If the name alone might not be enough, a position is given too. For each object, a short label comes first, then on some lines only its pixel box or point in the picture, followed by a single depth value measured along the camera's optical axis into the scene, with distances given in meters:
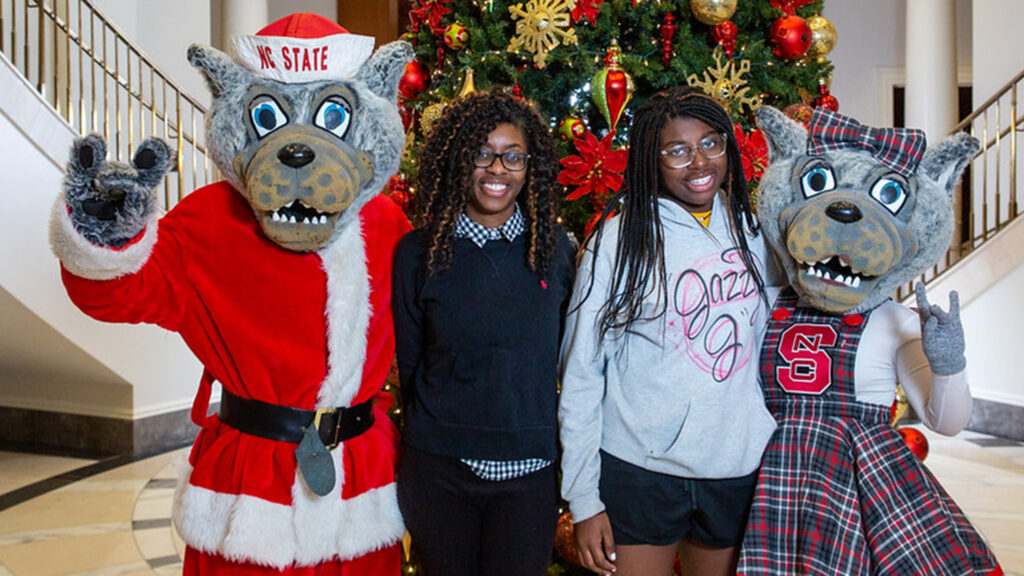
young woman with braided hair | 1.61
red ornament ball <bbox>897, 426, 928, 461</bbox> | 2.80
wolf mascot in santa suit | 1.63
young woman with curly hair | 1.63
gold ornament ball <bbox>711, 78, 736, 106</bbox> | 2.49
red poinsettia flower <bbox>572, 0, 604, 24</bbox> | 2.49
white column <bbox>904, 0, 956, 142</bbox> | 7.16
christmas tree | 2.42
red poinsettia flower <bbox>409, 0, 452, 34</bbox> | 2.72
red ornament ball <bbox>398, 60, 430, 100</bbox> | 2.78
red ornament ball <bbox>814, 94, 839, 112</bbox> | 2.82
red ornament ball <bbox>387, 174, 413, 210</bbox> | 2.60
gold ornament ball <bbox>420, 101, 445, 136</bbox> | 2.42
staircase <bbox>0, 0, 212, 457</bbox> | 3.91
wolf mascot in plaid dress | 1.54
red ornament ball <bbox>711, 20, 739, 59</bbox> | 2.52
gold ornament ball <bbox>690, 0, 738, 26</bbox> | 2.43
